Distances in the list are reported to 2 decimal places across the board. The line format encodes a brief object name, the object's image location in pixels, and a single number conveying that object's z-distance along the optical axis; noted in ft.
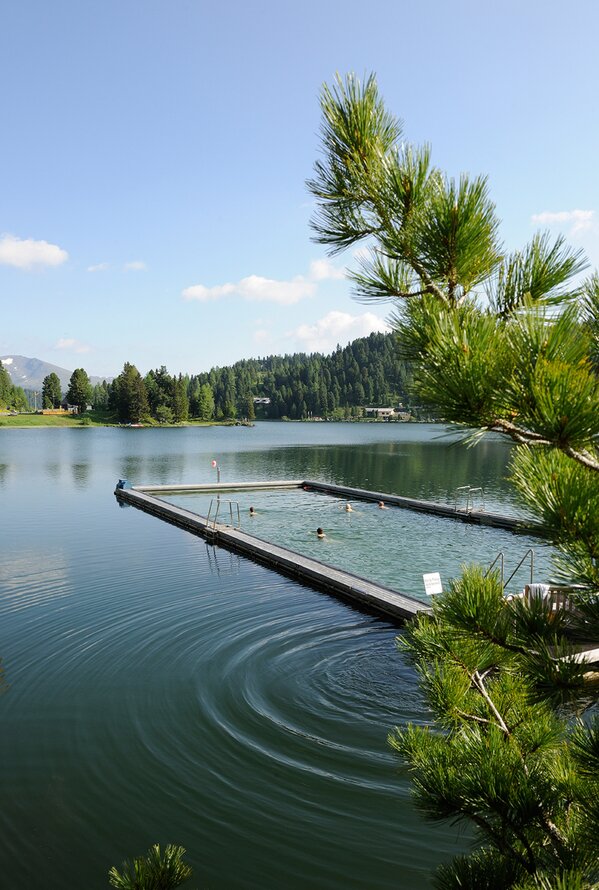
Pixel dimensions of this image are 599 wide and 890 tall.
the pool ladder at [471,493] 94.84
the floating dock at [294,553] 50.33
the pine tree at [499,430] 7.08
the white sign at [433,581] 31.52
